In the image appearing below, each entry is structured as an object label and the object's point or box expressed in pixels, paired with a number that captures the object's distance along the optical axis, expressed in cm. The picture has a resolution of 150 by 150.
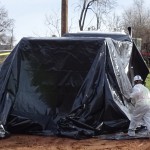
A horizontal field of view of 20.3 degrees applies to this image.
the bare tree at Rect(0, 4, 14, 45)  6167
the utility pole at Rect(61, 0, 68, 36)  1697
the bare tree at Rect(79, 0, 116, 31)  4569
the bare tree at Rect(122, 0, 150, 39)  5870
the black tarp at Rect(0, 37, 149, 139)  973
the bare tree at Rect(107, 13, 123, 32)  5670
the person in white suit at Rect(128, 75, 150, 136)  941
